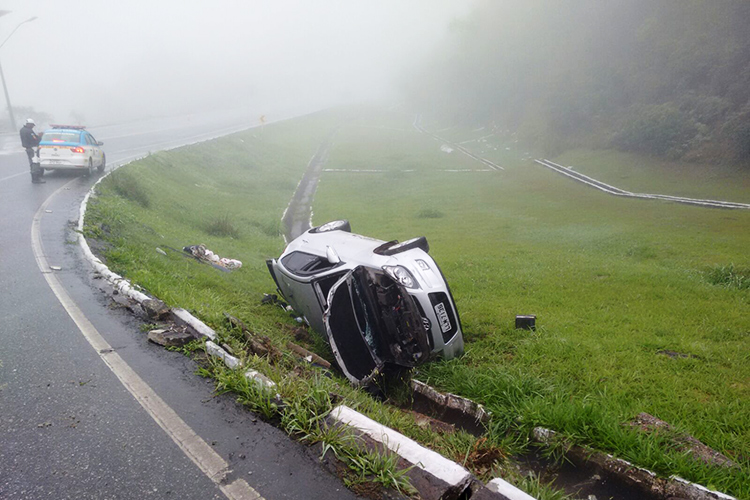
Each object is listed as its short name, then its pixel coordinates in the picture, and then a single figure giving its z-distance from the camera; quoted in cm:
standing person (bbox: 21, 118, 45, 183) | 1858
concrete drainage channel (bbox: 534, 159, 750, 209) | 1908
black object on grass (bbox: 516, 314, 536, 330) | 800
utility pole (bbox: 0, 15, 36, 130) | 3394
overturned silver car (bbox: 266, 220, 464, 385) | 671
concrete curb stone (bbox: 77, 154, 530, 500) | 362
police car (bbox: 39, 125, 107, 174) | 1778
